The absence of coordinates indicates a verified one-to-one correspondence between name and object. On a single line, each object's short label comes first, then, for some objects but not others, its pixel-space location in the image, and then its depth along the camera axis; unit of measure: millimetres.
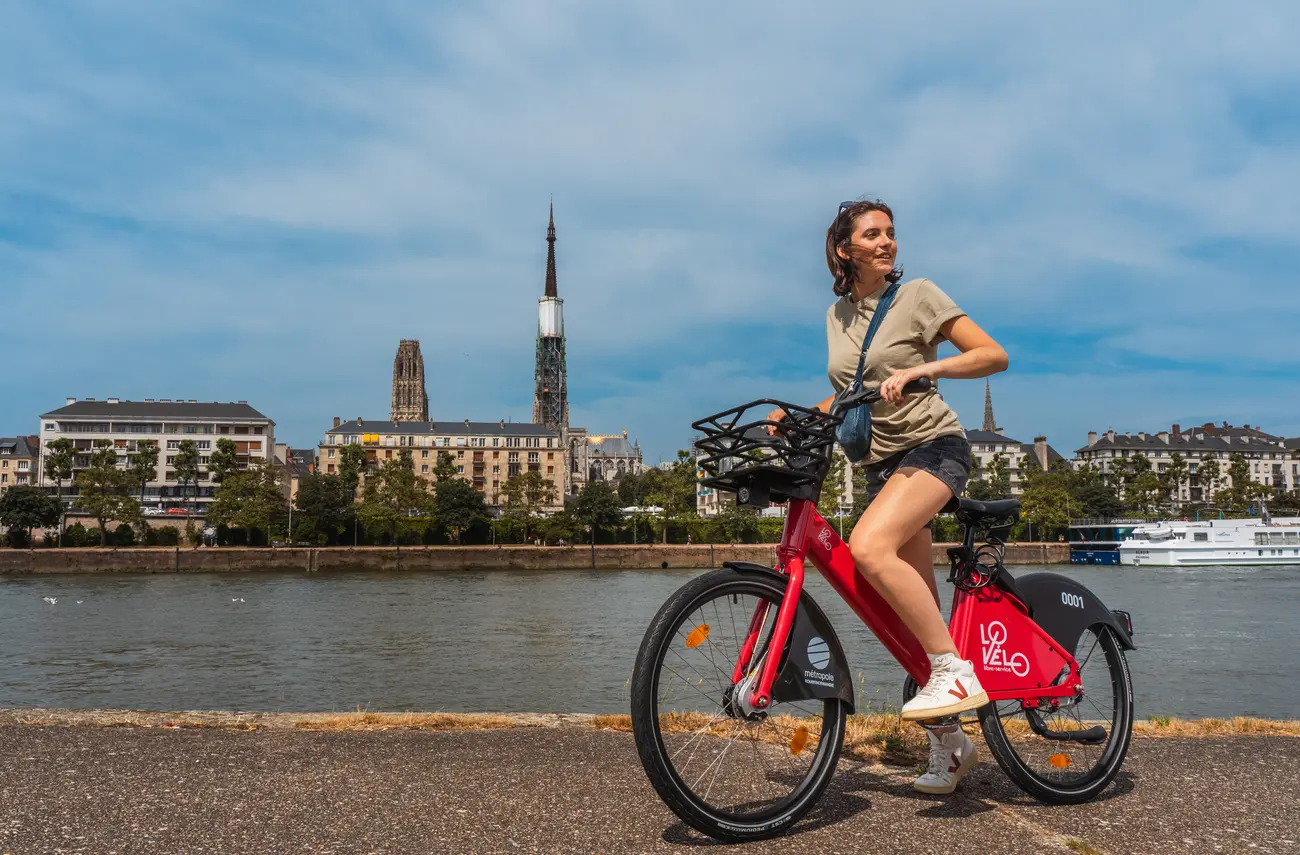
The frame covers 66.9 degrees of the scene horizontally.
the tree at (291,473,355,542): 86188
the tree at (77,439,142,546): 86188
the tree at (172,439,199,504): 104812
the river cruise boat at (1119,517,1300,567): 70438
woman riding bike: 3344
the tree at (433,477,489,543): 90312
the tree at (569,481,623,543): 90125
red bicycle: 3094
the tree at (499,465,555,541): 100812
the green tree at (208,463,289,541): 85938
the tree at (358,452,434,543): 89312
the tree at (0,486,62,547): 86875
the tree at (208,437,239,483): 99250
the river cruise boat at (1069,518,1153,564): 81569
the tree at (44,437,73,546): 101875
